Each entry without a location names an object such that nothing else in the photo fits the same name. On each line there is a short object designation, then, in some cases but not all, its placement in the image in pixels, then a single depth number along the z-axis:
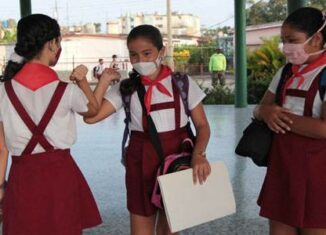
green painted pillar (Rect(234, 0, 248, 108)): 12.04
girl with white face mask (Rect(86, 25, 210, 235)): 2.70
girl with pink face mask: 2.41
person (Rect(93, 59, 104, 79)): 20.42
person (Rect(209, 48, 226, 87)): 16.19
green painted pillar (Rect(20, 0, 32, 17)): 9.78
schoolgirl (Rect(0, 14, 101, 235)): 2.36
